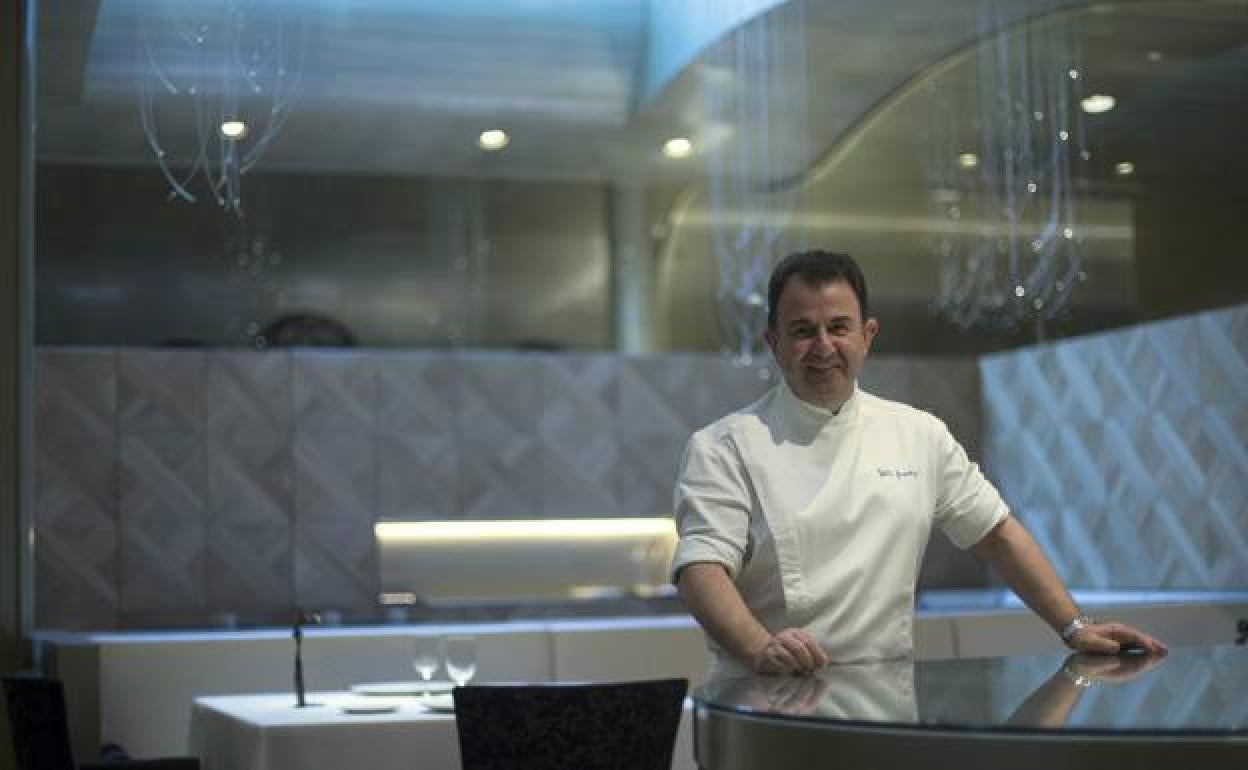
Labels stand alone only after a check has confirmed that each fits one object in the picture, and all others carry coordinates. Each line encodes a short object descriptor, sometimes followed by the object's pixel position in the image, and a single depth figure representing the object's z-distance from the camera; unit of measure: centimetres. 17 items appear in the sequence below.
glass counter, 158
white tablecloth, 382
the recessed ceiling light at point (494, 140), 790
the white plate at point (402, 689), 439
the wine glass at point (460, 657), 420
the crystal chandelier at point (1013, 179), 770
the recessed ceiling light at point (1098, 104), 760
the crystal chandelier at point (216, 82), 643
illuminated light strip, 769
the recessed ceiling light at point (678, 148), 815
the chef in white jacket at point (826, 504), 250
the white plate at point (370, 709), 402
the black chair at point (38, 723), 400
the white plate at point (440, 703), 397
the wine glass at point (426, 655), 432
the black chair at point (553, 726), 334
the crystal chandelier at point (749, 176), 778
